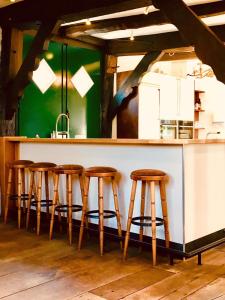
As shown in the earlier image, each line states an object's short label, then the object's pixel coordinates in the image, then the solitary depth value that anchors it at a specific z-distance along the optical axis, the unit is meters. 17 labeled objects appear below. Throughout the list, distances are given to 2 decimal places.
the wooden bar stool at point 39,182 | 4.08
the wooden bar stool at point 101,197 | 3.38
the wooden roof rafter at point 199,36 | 3.34
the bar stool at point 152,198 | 3.09
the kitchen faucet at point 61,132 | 5.82
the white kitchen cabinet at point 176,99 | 7.55
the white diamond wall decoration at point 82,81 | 6.49
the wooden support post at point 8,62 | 5.20
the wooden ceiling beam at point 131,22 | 4.68
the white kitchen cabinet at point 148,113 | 6.90
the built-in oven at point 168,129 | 7.75
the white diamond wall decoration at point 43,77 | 5.93
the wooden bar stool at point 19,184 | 4.46
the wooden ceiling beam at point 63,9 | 4.12
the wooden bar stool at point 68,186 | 3.74
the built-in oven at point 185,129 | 8.34
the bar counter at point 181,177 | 3.22
